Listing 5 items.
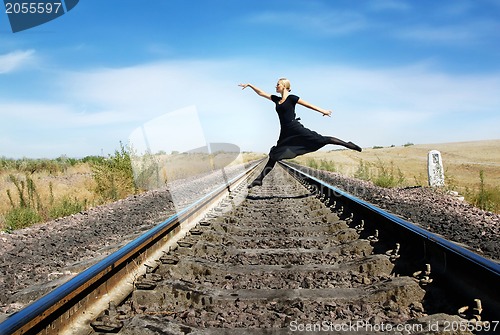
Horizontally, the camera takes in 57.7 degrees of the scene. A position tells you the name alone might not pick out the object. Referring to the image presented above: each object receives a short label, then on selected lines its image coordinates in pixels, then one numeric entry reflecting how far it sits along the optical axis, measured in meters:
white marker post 11.01
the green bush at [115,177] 13.51
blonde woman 7.88
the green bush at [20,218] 8.35
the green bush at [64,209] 9.54
